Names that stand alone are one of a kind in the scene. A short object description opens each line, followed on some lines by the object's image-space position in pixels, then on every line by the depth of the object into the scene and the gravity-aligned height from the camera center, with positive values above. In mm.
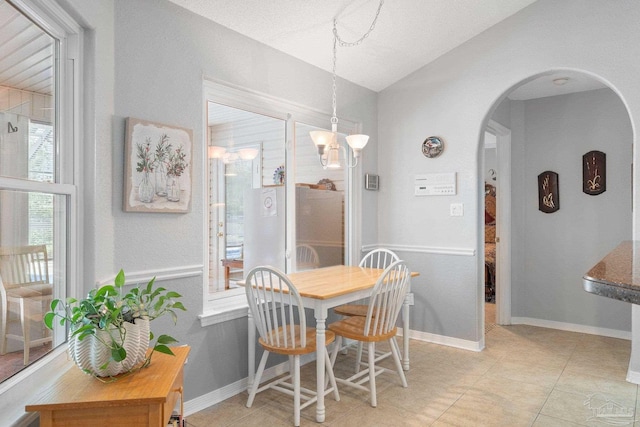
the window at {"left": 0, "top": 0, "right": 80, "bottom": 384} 1401 +198
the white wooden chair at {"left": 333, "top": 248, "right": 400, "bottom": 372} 3238 -746
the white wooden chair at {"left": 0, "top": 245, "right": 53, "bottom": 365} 1385 -251
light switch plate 3850 +49
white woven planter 1423 -457
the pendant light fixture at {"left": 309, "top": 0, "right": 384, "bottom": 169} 2750 +490
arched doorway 4141 +134
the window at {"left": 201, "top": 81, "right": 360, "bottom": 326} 2947 +183
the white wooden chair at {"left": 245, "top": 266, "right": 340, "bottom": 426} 2467 -746
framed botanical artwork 2279 +277
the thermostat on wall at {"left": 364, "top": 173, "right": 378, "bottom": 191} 4195 +334
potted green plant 1415 -391
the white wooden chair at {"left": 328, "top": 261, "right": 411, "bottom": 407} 2678 -727
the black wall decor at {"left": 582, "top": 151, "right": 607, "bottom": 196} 4184 +403
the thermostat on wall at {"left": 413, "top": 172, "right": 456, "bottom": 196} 3900 +283
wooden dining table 2494 -474
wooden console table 1305 -569
